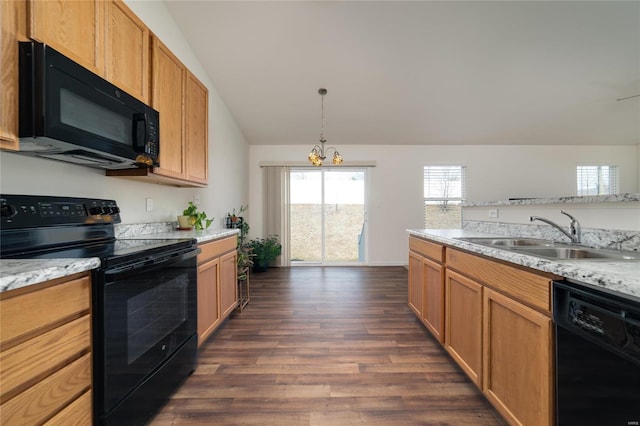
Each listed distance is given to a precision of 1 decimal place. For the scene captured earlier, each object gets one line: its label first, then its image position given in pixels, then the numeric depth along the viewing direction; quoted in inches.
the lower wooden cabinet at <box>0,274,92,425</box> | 28.3
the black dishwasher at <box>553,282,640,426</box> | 28.2
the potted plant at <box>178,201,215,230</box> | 93.8
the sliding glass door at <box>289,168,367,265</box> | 193.5
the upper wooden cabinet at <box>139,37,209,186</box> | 69.4
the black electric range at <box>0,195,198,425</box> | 39.9
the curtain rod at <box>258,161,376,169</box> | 186.9
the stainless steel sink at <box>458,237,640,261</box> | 46.4
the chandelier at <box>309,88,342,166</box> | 117.3
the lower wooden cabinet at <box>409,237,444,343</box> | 73.1
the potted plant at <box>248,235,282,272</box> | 172.7
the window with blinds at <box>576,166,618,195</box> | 197.2
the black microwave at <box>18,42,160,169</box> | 39.0
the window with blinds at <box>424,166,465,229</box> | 194.7
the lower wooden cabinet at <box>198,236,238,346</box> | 72.9
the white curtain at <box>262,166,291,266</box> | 189.3
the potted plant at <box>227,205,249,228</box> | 142.8
